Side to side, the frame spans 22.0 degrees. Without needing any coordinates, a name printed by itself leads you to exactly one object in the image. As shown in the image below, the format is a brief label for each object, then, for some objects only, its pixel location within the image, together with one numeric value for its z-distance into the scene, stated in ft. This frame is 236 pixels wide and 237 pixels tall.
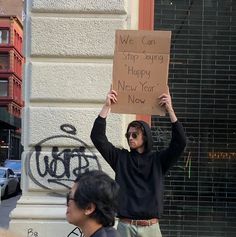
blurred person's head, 8.46
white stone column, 20.27
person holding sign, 14.78
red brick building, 222.07
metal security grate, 23.29
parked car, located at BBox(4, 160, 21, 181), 95.36
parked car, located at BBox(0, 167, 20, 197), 72.64
